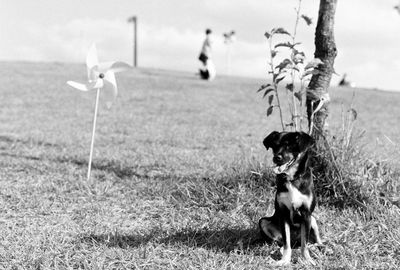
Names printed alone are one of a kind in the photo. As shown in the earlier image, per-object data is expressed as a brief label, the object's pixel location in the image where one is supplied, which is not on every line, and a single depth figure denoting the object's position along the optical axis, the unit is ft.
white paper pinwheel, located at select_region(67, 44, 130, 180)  22.89
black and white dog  12.94
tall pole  158.84
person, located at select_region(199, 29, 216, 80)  73.00
